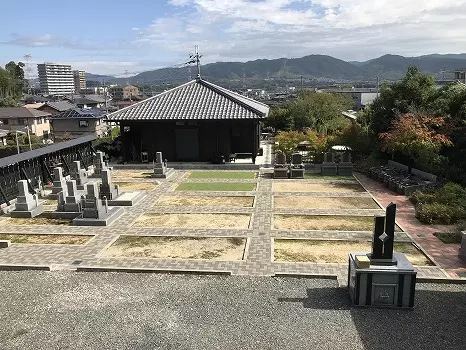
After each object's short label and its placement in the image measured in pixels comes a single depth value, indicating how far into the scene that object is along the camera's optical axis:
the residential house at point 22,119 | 56.06
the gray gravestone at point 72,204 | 15.23
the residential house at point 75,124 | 47.29
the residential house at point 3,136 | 45.20
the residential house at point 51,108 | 68.19
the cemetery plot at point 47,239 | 12.65
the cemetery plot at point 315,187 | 18.98
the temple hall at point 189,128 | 25.33
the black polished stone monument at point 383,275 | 8.38
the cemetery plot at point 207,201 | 16.78
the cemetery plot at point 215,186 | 19.47
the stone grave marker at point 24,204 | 15.31
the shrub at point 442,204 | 13.81
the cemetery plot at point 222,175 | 22.18
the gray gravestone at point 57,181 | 18.33
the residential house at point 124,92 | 154.41
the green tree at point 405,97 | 23.00
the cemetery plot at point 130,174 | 22.52
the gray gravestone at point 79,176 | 19.94
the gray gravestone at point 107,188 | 16.73
